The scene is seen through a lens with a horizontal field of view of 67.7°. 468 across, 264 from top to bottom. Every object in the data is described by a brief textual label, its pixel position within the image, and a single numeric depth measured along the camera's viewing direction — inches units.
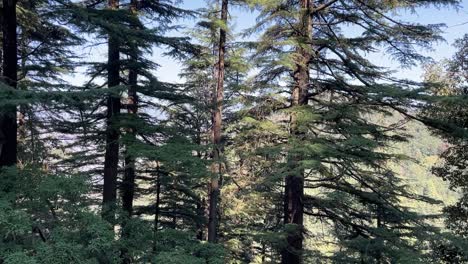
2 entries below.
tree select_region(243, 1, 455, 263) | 319.6
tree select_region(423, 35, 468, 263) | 408.2
